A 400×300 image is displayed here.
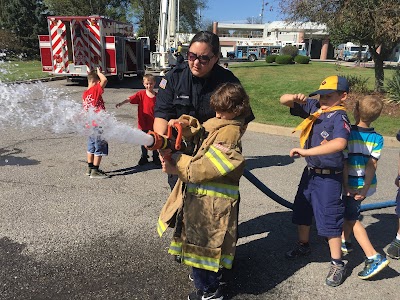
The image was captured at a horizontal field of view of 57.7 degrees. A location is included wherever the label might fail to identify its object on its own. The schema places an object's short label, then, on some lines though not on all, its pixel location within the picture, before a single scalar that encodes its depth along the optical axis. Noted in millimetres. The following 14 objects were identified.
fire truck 14945
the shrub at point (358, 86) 12656
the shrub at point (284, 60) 40012
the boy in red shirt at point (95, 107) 5207
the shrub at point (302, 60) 40531
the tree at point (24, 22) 33625
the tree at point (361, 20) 10166
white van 53844
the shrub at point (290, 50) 52406
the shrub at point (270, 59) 42978
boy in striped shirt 3169
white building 59328
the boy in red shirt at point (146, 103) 5939
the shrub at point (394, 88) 11086
